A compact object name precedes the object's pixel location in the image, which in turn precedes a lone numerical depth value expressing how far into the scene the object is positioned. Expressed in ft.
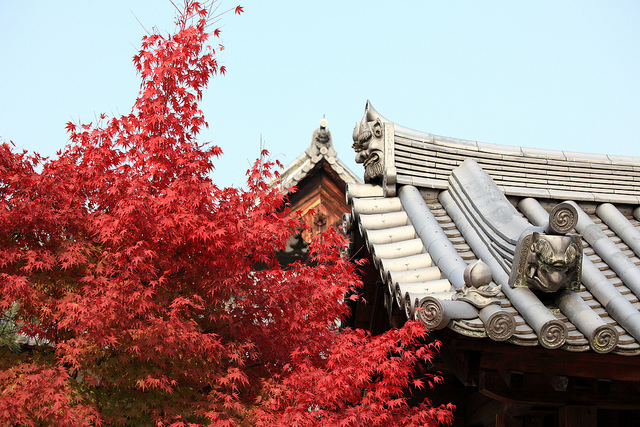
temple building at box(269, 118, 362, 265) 51.49
